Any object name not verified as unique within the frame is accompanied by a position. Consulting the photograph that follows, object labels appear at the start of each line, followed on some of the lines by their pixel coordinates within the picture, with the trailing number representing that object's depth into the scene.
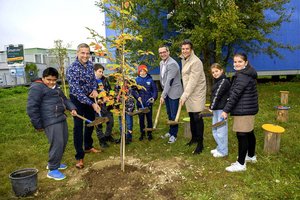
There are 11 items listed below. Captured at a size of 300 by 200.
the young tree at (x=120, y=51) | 3.48
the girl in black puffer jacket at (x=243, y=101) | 3.75
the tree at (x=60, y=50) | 13.74
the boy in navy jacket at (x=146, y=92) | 5.69
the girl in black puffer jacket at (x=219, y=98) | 4.34
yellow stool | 4.70
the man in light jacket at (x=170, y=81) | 5.37
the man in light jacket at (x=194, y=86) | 4.68
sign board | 26.83
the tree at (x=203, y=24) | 9.77
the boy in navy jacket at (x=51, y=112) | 3.75
